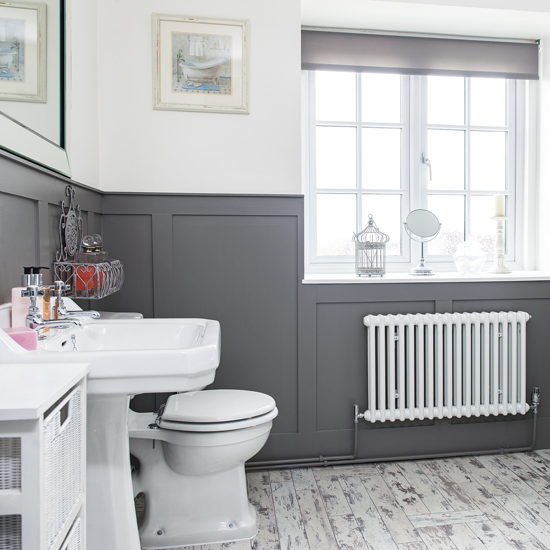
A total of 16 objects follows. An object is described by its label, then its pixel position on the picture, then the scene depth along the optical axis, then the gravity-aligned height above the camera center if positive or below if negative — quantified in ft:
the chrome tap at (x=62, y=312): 3.92 -0.42
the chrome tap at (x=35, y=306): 3.65 -0.34
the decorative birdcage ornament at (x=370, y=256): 7.38 +0.13
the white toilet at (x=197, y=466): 4.99 -2.32
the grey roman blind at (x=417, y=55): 7.57 +3.60
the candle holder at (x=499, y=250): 7.80 +0.24
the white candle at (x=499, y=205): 7.89 +1.02
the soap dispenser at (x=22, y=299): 3.76 -0.29
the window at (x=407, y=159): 8.09 +1.93
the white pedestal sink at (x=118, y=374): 3.28 -0.83
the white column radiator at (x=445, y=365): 6.88 -1.59
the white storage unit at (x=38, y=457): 2.28 -1.03
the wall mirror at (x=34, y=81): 3.89 +1.75
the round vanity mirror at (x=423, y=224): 7.73 +0.68
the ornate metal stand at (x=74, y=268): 4.96 -0.04
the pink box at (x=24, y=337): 3.33 -0.53
